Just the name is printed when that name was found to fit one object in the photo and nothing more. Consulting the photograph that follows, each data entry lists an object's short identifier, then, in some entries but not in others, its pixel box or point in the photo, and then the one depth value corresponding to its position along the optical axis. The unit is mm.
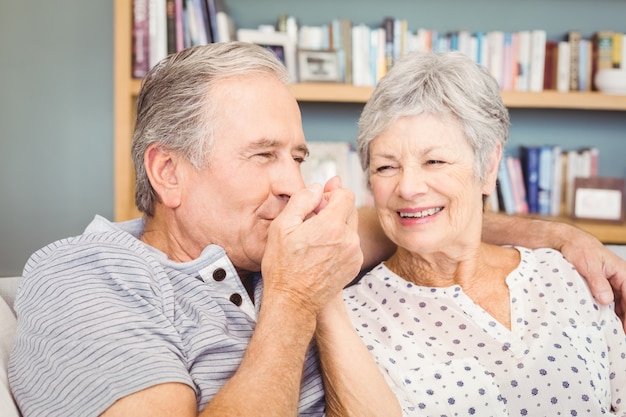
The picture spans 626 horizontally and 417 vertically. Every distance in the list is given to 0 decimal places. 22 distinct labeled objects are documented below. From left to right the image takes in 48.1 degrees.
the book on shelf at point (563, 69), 3018
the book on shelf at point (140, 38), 2730
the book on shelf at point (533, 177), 3094
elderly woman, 1377
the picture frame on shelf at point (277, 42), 2875
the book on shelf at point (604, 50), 3002
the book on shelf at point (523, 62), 3012
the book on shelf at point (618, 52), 3008
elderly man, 1012
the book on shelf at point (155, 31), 2744
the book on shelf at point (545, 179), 3096
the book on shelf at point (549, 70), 3072
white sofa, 1069
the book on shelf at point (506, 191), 3082
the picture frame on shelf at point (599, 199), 2975
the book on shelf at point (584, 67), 3043
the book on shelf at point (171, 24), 2775
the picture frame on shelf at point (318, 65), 2879
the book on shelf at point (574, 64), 3035
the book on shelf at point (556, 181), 3107
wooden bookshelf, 2699
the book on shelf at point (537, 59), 2998
